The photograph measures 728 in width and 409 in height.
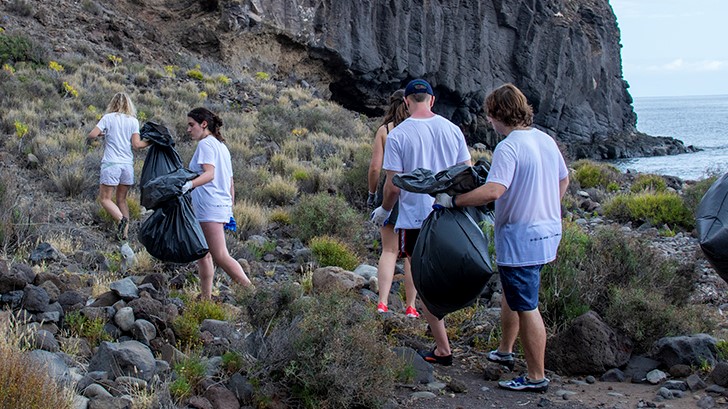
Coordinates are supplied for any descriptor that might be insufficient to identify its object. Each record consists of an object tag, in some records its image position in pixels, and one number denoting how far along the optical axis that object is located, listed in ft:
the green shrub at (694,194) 43.30
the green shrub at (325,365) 14.74
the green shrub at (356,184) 44.57
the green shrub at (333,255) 29.50
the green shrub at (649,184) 54.90
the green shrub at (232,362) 15.76
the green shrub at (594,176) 60.49
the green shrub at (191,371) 14.76
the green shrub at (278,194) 42.61
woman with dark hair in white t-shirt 21.36
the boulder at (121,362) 14.99
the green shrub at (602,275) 21.45
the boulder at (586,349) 18.29
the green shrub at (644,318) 19.47
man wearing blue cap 19.31
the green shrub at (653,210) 42.91
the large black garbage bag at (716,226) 14.44
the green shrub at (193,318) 17.95
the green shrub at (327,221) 33.76
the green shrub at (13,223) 26.58
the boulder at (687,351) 18.25
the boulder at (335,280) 23.07
